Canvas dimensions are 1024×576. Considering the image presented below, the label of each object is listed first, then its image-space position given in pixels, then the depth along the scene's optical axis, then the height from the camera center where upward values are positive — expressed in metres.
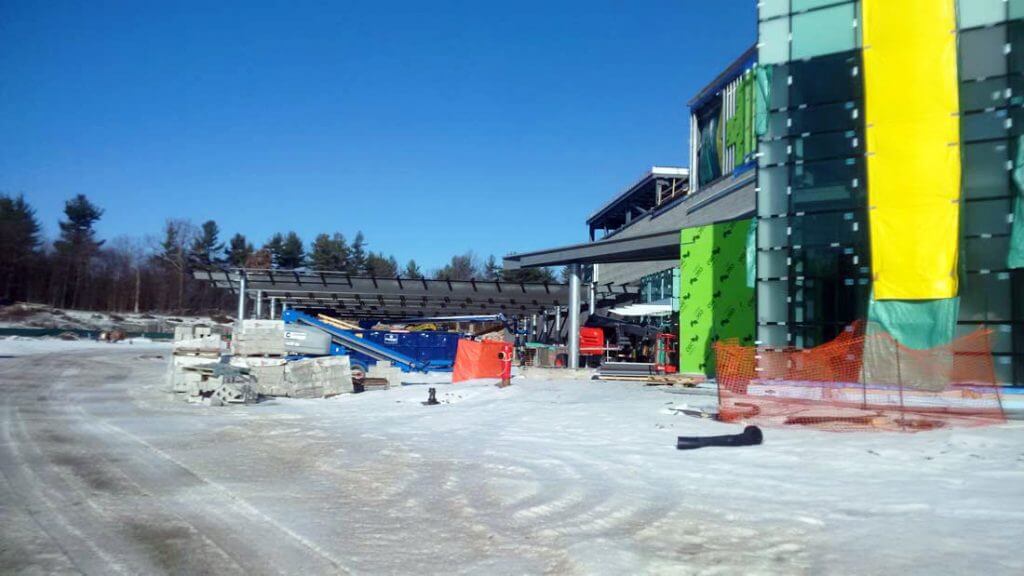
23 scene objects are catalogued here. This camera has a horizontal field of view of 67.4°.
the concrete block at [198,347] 21.58 -0.54
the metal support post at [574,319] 30.47 +0.78
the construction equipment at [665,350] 29.41 -0.36
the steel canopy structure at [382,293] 43.69 +2.47
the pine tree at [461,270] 113.64 +9.99
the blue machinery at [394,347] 27.48 -0.55
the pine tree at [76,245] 88.50 +9.48
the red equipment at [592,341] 32.56 -0.11
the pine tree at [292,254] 99.06 +10.02
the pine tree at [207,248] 97.75 +10.45
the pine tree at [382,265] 109.59 +10.15
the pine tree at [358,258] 102.14 +10.47
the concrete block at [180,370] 19.77 -1.14
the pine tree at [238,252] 100.07 +10.21
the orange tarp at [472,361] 25.67 -0.84
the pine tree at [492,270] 109.55 +9.77
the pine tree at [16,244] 80.75 +8.66
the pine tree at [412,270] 113.86 +9.72
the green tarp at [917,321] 19.06 +0.65
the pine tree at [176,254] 96.44 +9.39
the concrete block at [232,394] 18.20 -1.55
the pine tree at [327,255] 98.50 +9.95
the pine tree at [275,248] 99.44 +10.76
